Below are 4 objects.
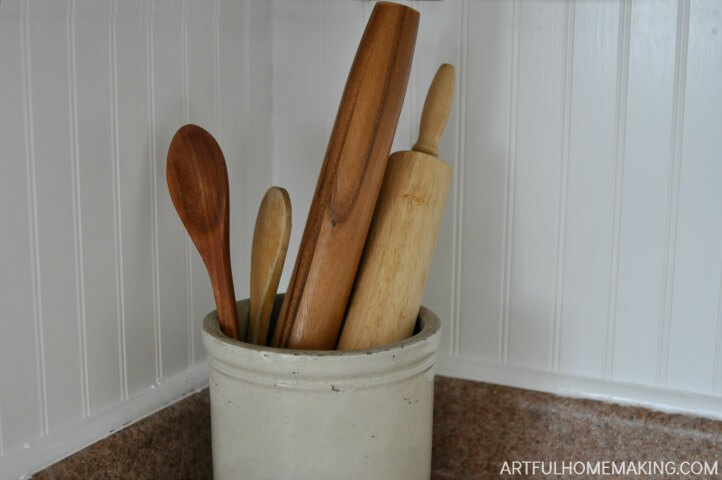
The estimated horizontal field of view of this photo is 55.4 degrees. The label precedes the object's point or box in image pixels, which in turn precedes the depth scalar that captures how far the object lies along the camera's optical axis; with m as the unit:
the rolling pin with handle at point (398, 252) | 0.46
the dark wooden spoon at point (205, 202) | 0.47
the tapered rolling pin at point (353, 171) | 0.45
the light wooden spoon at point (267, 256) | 0.48
